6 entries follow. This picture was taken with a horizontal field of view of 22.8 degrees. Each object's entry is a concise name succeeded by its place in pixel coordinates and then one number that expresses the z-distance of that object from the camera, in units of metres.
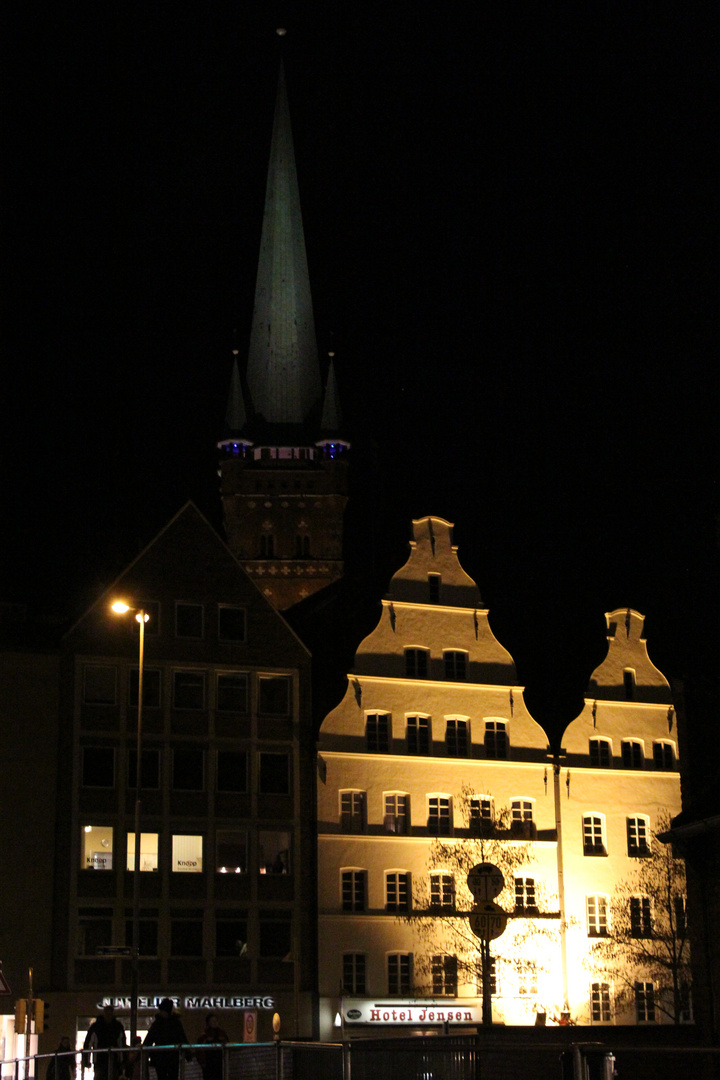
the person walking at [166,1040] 25.72
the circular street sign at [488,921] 30.62
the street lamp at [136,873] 49.68
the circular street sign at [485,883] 30.73
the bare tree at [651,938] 68.38
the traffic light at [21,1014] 41.28
